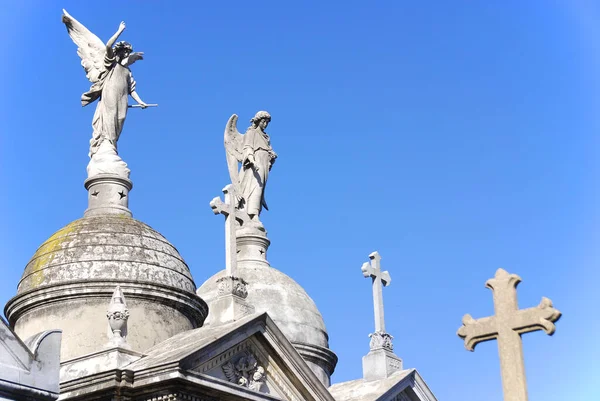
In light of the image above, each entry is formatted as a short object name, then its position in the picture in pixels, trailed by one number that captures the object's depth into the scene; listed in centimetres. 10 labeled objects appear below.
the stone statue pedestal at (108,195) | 1947
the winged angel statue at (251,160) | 2250
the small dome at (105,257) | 1817
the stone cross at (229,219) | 1803
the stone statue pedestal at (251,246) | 2242
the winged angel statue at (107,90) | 1991
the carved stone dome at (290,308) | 2167
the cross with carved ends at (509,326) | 841
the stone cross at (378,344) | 2012
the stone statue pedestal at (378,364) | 2006
